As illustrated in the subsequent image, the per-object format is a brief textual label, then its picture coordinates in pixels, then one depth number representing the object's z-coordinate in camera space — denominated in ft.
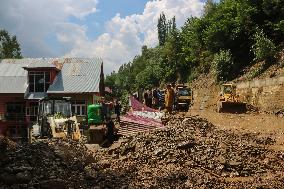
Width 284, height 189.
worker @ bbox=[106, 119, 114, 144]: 40.03
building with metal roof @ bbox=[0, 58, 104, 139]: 77.92
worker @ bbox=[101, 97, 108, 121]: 42.30
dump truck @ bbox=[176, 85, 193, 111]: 59.17
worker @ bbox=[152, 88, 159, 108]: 54.17
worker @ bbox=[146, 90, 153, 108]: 54.81
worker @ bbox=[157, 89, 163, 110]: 54.28
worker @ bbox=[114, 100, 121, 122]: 49.27
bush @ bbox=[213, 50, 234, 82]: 80.78
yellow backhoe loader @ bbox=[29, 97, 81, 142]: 37.01
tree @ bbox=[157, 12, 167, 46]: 252.11
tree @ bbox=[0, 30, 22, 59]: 136.59
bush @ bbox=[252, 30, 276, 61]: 68.57
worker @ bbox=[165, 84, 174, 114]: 46.47
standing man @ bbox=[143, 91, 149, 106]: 54.99
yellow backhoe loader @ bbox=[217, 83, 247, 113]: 58.01
